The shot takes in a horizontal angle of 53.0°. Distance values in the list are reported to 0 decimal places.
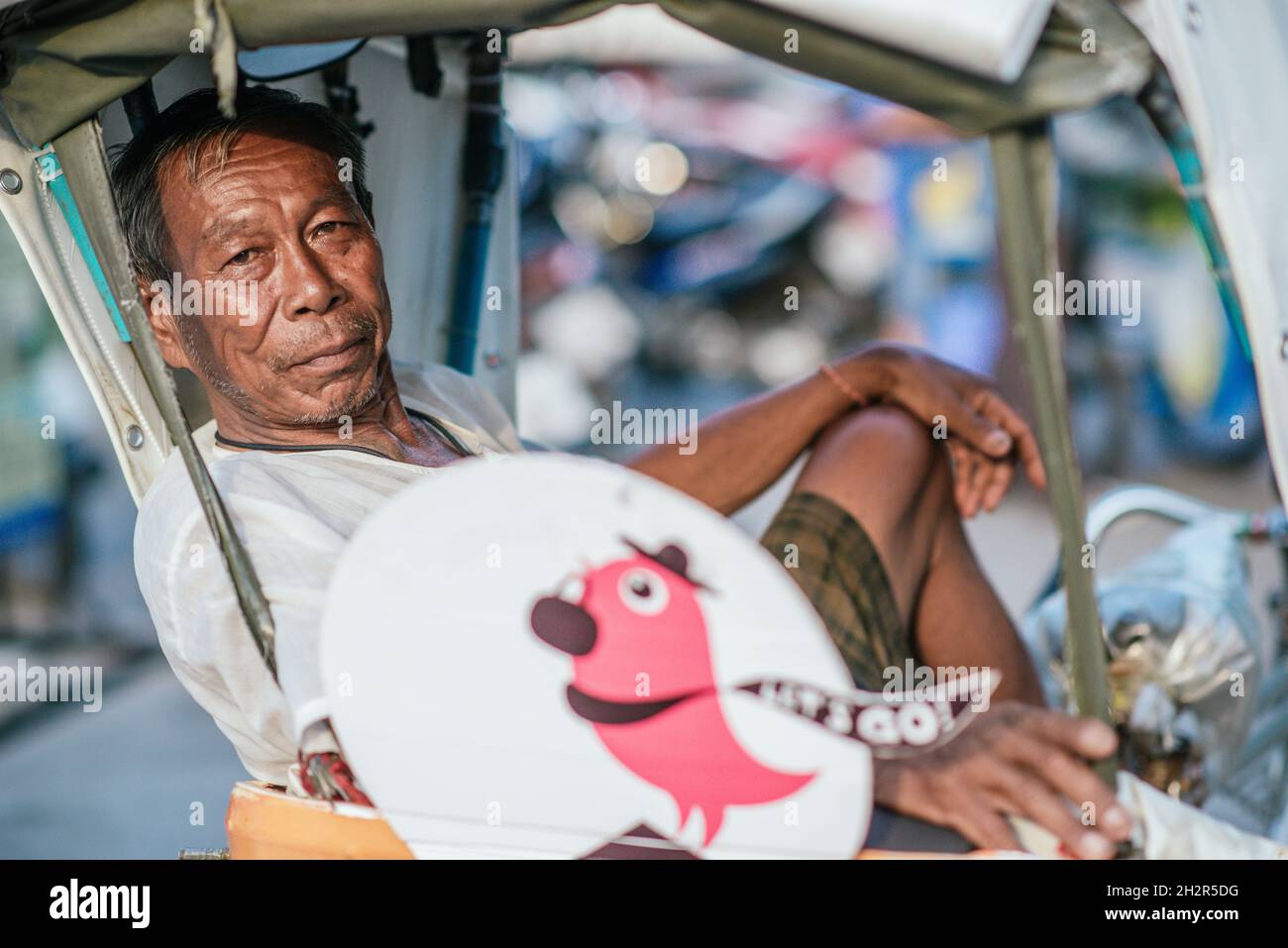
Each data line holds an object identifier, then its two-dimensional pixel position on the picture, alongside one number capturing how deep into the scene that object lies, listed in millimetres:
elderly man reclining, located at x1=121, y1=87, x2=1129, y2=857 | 1450
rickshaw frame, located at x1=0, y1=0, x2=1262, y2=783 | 1269
